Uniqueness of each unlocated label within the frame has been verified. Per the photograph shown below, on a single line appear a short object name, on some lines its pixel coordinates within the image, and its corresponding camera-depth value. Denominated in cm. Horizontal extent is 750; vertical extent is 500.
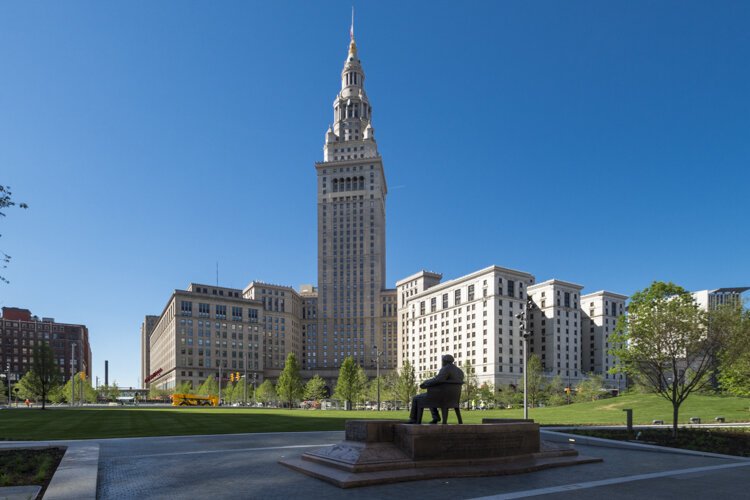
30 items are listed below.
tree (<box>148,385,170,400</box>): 13512
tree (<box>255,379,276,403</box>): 10462
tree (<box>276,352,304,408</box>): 8156
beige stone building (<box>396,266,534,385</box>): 12706
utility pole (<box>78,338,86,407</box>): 17975
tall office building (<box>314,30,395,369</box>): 17488
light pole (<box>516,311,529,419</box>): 2895
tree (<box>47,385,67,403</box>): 10611
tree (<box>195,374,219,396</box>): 11700
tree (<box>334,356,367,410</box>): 7819
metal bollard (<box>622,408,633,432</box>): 2511
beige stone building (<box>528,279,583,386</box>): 13775
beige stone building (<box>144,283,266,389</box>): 14688
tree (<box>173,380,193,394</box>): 12612
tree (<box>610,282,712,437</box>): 2353
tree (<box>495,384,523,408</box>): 9132
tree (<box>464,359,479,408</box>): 7980
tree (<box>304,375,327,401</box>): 9877
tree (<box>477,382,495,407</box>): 8908
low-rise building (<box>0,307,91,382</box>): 17312
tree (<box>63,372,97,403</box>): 10518
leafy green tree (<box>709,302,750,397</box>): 2322
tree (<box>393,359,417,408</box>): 7788
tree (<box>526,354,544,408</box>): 8044
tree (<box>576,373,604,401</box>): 8775
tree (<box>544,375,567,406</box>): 7881
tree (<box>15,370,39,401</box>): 10162
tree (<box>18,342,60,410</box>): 7119
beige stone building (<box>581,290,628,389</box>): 14923
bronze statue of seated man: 1619
